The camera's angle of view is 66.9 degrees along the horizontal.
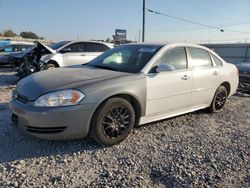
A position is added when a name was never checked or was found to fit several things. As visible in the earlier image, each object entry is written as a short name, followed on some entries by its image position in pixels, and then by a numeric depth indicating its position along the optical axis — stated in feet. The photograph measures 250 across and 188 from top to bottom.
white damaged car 21.50
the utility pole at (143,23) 56.88
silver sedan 7.92
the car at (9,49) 35.13
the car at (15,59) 29.35
